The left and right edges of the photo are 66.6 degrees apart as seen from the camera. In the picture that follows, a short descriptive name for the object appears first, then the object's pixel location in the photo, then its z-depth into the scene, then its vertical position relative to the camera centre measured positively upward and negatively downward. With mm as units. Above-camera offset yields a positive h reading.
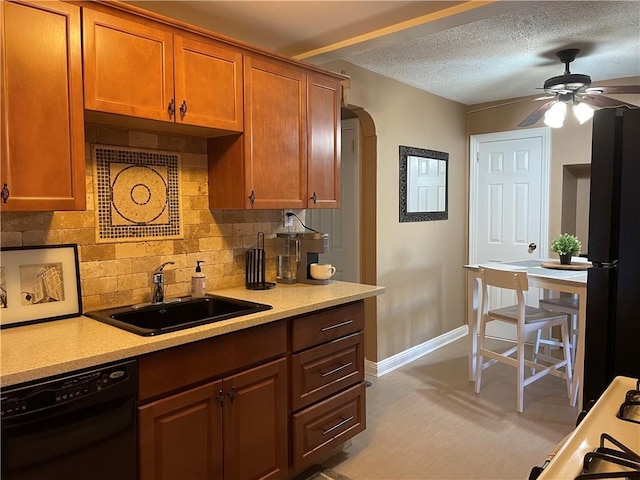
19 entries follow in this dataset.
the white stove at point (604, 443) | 854 -445
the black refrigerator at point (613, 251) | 1372 -114
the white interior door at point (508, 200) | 4535 +126
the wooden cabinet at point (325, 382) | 2311 -855
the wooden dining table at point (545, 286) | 3090 -486
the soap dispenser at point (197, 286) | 2498 -371
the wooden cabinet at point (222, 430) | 1781 -867
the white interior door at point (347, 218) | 3977 -40
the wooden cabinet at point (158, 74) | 1867 +590
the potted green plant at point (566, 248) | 3559 -258
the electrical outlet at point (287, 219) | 3073 -36
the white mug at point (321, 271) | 2820 -336
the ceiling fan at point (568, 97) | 3164 +761
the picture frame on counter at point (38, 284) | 1898 -285
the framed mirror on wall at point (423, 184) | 4126 +257
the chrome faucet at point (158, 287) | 2332 -354
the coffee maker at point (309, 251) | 2824 -219
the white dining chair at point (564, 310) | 3669 -741
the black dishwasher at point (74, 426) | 1427 -672
